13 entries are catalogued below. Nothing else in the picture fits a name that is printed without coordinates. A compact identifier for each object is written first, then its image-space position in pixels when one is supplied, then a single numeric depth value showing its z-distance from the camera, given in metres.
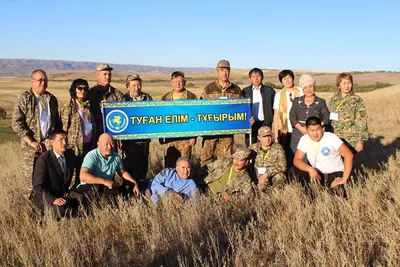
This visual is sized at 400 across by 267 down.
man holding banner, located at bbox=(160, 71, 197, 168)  7.99
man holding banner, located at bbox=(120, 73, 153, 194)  7.74
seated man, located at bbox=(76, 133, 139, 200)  6.13
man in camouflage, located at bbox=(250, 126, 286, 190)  6.87
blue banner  7.50
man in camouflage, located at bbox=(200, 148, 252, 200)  6.62
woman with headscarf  7.09
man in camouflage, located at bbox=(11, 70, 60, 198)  6.29
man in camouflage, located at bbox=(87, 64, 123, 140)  7.46
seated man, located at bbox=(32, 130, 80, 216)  5.73
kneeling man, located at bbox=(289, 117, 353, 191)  6.35
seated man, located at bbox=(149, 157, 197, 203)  6.41
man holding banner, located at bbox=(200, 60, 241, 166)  8.00
